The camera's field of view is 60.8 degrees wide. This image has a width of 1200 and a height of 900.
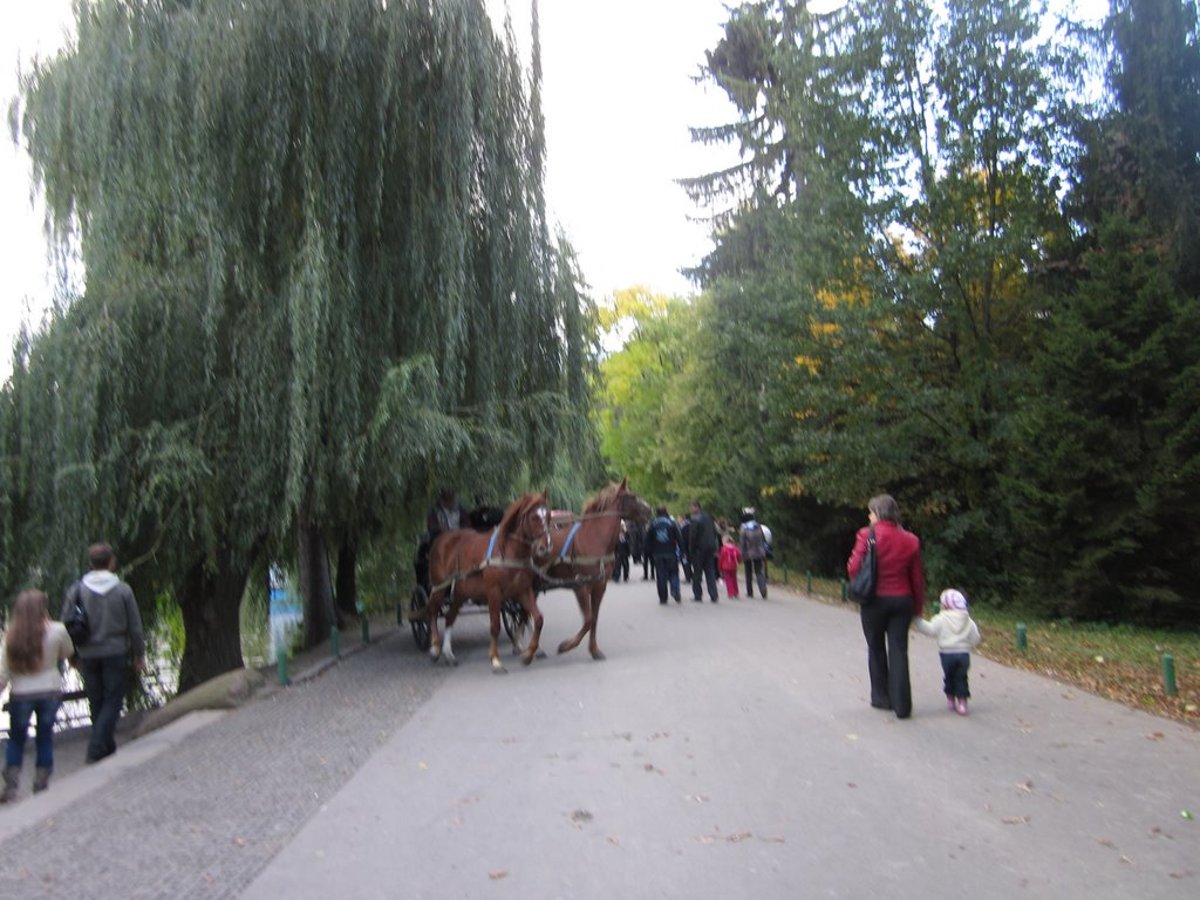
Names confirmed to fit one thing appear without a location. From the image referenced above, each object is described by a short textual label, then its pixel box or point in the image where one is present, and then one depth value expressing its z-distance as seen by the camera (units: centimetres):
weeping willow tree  1195
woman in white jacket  784
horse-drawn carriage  1274
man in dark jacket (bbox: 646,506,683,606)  2056
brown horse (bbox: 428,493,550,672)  1268
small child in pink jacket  2230
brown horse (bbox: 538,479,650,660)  1346
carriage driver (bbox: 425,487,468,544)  1462
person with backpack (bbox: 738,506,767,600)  2147
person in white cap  884
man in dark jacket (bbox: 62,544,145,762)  890
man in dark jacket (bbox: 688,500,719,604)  2031
